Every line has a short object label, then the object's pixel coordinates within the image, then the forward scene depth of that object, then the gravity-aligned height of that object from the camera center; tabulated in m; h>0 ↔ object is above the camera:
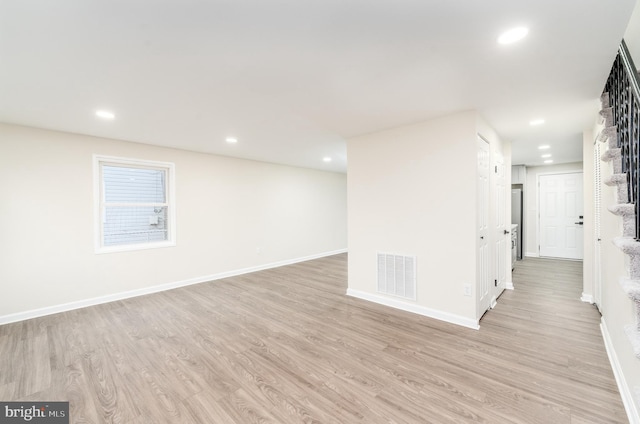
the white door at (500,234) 3.92 -0.34
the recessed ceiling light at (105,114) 3.01 +1.14
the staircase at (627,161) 1.53 +0.35
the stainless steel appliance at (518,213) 6.83 -0.04
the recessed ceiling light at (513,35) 1.64 +1.10
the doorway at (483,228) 3.12 -0.19
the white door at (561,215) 6.60 -0.10
